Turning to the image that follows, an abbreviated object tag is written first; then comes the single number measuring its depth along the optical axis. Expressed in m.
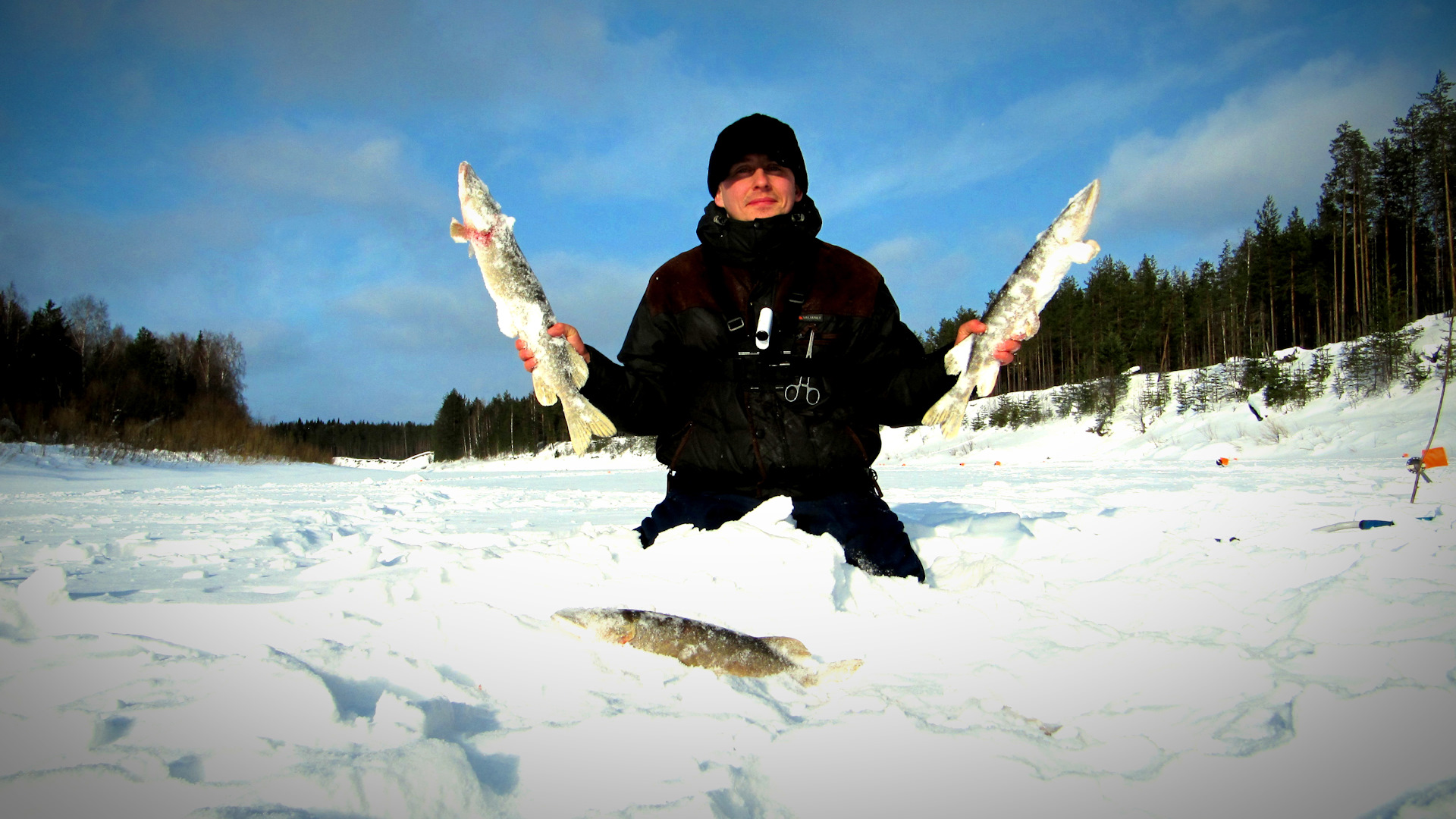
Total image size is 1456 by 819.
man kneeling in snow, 3.19
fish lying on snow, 1.86
